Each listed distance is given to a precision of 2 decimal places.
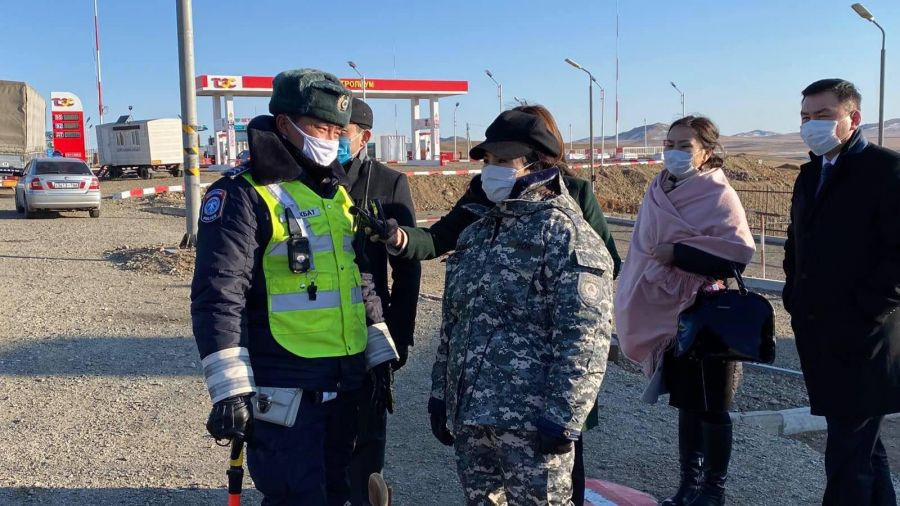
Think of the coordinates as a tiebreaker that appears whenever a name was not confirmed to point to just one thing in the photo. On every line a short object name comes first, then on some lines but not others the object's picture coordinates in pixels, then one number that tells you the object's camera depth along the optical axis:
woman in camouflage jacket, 2.53
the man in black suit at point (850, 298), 3.28
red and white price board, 32.25
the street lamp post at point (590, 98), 29.28
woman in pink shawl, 3.73
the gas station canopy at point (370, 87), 43.25
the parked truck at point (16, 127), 24.36
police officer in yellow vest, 2.55
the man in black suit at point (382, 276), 3.47
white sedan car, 17.84
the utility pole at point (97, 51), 41.22
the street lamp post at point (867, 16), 19.38
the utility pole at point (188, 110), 11.54
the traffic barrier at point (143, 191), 24.94
